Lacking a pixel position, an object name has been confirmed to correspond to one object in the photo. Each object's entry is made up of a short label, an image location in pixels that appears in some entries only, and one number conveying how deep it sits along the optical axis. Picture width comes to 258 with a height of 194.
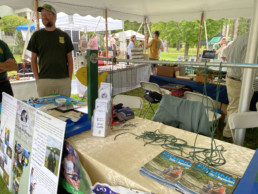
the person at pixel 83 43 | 6.20
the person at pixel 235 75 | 2.19
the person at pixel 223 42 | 5.67
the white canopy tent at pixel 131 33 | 10.52
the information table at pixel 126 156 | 0.79
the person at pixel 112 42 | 9.18
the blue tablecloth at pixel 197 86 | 2.99
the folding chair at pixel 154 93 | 2.98
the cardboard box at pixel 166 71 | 3.65
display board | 0.98
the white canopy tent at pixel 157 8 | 3.93
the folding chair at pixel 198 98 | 2.15
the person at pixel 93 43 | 6.94
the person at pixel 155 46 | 5.27
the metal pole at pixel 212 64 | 0.73
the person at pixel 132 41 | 6.40
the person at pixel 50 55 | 1.96
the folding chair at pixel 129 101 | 2.14
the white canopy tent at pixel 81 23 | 6.55
